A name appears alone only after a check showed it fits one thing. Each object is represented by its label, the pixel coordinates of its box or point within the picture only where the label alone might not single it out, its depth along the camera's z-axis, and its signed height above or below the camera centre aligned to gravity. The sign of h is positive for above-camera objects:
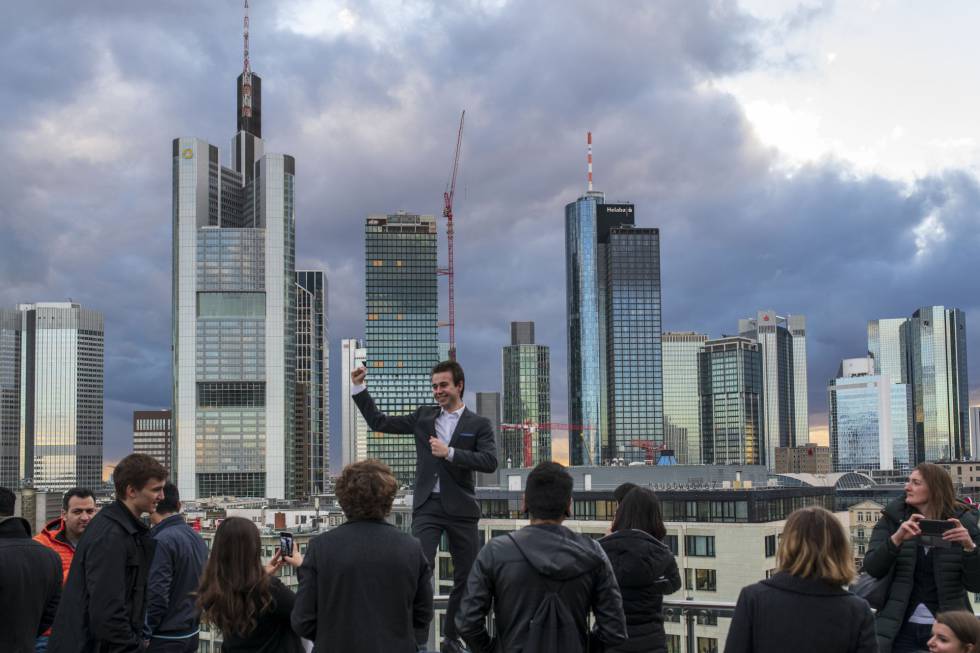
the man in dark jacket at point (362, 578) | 5.36 -0.98
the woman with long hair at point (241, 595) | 5.44 -1.09
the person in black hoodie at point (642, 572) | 6.52 -1.18
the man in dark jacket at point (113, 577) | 5.79 -1.05
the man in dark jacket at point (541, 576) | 5.26 -0.97
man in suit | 8.06 -0.62
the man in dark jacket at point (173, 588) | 6.32 -1.21
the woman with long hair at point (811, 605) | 4.88 -1.07
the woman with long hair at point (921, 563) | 6.21 -1.09
